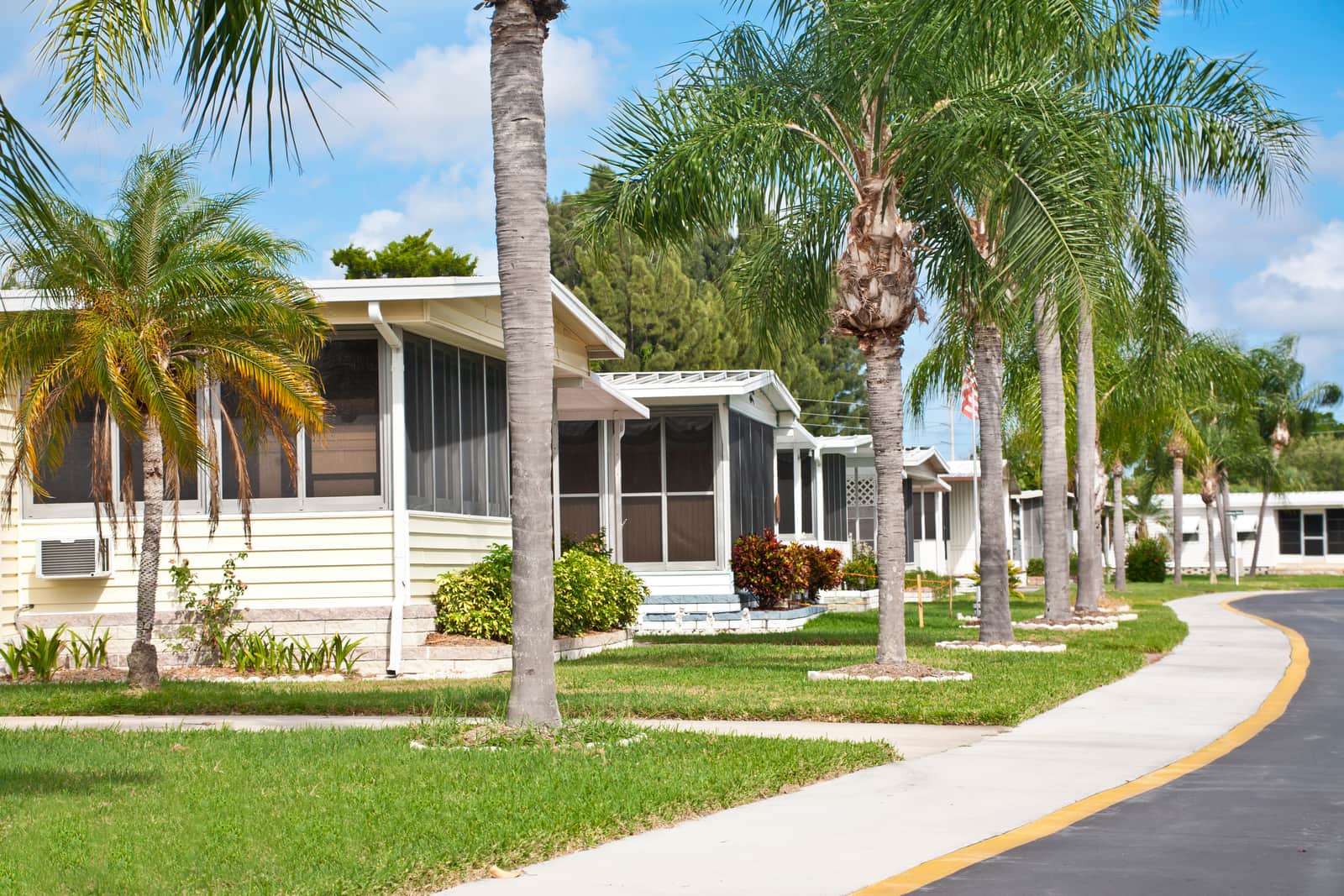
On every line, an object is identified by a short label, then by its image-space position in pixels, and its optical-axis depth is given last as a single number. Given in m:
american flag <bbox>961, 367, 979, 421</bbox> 35.59
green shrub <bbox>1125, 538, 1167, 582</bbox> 54.00
